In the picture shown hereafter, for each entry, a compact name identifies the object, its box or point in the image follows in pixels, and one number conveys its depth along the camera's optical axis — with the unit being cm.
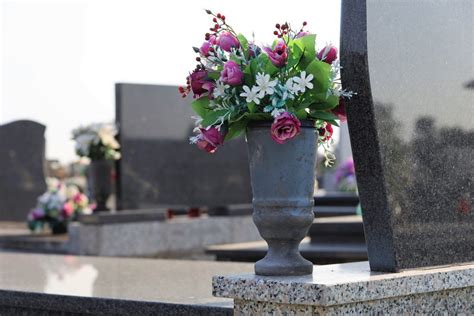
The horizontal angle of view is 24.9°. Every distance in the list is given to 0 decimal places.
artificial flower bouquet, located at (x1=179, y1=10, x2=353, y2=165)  389
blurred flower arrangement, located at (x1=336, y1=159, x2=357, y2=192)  1452
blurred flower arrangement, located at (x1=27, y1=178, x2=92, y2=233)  1348
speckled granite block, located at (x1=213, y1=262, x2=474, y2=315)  369
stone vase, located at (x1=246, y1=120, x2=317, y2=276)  393
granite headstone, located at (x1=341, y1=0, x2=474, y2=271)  414
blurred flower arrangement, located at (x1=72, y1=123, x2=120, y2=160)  1309
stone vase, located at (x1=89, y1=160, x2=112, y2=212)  1322
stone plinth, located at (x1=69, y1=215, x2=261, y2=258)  1252
